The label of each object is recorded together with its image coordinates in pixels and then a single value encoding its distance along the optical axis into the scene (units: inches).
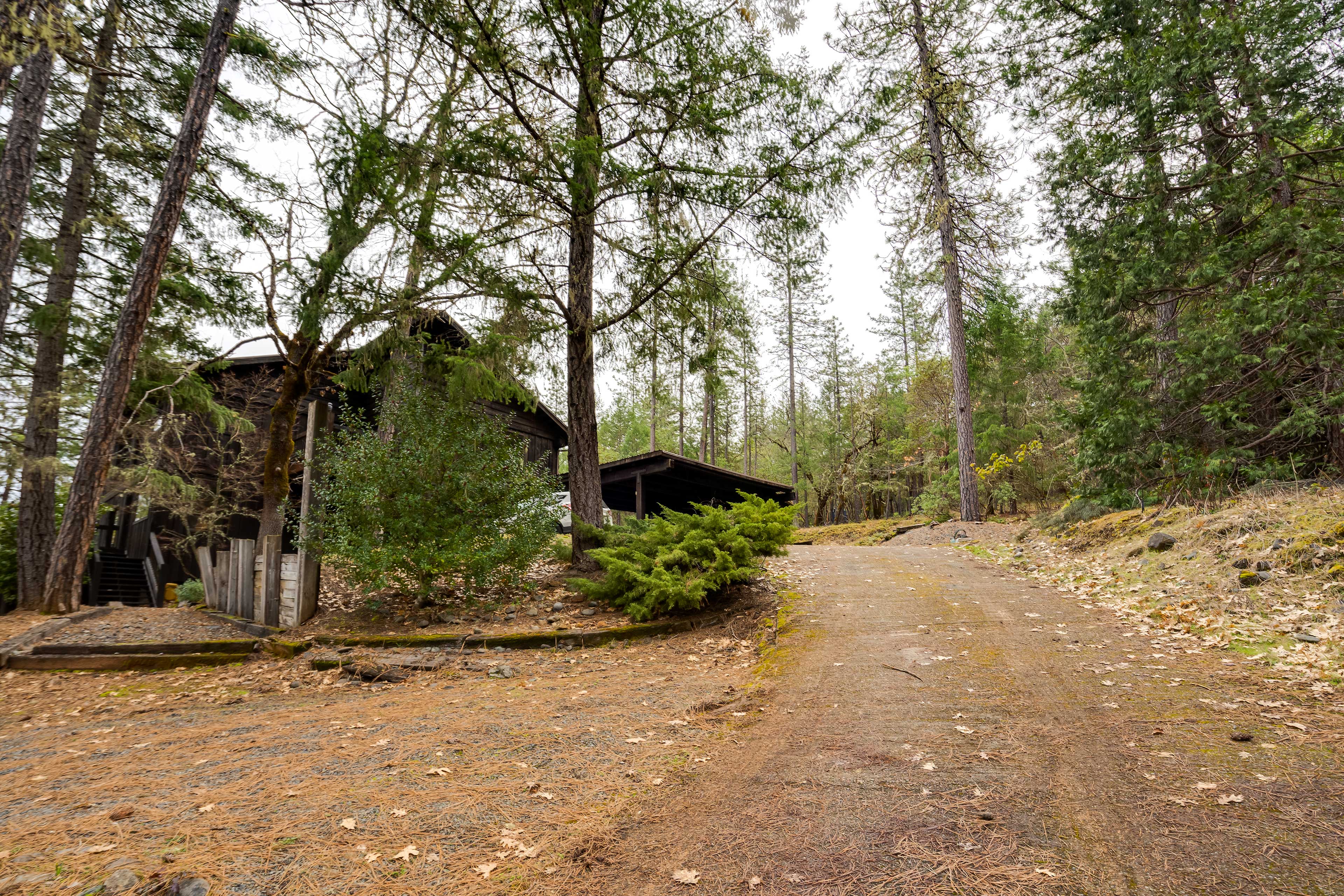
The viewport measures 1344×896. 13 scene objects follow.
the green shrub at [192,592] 439.5
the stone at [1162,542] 303.7
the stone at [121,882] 84.0
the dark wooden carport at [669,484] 669.3
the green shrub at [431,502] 281.0
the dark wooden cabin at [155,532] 526.3
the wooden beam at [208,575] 323.6
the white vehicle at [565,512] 337.1
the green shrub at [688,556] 274.2
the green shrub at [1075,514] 423.8
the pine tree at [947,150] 610.2
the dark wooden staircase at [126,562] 522.6
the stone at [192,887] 85.5
